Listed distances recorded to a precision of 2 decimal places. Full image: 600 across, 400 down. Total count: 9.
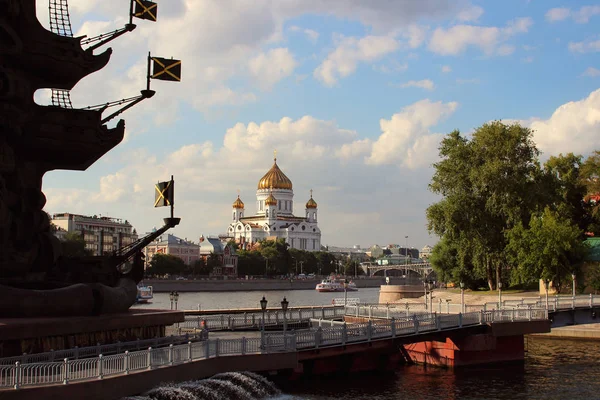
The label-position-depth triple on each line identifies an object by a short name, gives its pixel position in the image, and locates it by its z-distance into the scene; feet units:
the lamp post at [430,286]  153.48
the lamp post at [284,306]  99.95
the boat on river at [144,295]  327.00
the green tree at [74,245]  353.31
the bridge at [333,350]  70.95
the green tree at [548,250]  205.77
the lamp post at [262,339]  97.30
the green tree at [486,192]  230.89
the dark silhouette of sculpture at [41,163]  87.04
